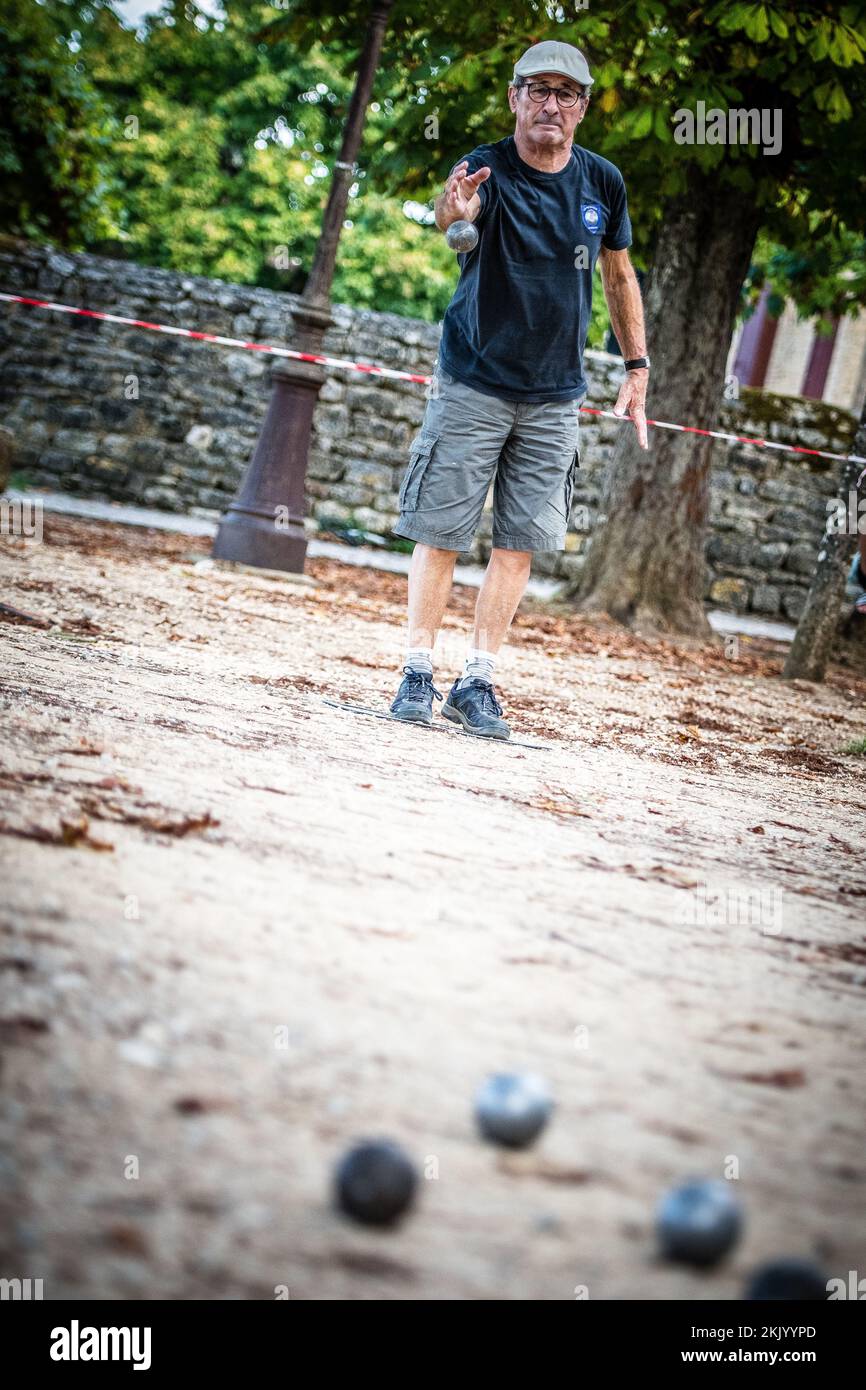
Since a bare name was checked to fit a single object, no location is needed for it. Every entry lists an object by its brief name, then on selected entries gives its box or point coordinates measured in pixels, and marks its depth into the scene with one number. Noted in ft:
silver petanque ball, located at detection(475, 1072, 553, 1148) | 9.71
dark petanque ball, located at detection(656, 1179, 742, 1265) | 8.61
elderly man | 27.04
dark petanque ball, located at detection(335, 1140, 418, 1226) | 8.48
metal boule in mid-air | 25.43
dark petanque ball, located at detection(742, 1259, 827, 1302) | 8.37
